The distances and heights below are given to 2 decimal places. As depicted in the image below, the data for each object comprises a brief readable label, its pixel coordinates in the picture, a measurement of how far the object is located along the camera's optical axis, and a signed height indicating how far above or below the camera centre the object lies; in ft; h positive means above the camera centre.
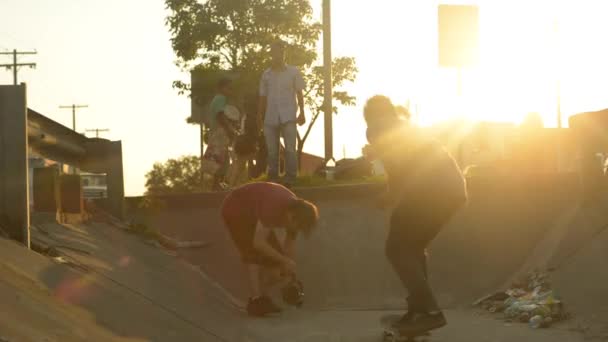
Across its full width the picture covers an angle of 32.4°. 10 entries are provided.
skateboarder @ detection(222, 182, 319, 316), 27.81 -1.76
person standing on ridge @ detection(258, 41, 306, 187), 43.39 +2.62
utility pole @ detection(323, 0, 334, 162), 58.95 +5.01
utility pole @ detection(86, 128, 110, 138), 387.75 +15.55
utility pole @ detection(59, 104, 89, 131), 337.31 +21.05
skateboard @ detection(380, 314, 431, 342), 24.34 -3.96
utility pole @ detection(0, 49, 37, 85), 236.02 +24.70
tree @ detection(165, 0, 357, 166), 140.87 +18.88
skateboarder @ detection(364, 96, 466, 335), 24.13 -0.62
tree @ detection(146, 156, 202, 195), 234.17 -0.33
